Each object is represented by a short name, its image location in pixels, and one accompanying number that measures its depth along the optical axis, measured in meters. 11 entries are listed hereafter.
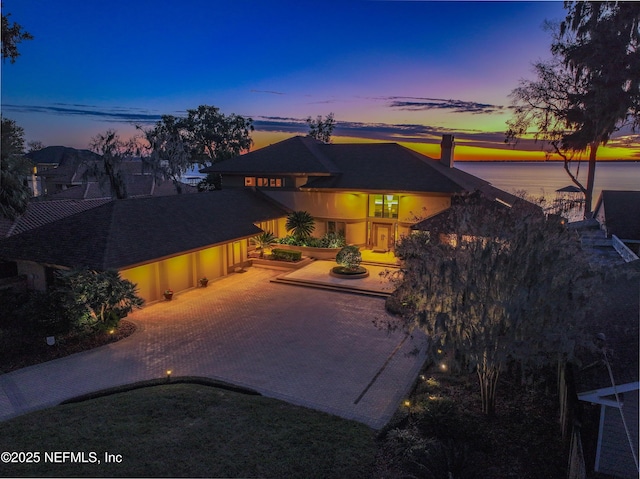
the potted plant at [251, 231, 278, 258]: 25.31
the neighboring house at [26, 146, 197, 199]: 38.97
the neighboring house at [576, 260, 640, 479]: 7.79
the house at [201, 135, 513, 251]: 25.89
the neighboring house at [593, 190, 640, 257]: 24.52
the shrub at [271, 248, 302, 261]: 24.72
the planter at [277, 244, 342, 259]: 26.14
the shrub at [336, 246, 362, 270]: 22.27
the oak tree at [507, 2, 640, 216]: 21.23
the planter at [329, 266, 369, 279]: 22.03
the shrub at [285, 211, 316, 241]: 27.38
